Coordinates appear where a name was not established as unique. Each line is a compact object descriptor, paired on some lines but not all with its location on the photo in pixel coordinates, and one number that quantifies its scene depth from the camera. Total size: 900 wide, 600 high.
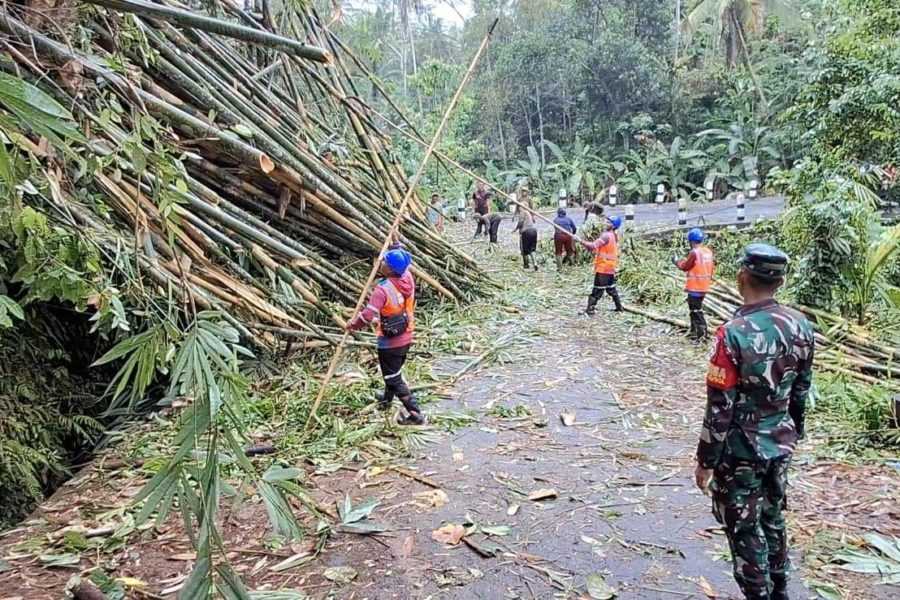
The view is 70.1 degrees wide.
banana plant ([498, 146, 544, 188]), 24.98
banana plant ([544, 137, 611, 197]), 23.78
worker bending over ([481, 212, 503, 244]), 14.48
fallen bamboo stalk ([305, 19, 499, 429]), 4.57
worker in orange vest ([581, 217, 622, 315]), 7.91
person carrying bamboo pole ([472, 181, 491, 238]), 15.54
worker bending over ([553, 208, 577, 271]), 11.17
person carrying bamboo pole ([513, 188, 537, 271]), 11.18
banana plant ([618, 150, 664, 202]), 23.30
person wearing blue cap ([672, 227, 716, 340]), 6.61
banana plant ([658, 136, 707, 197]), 22.92
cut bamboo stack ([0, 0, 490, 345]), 3.56
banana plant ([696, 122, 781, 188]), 22.05
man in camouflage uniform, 2.28
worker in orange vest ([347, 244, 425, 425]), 4.43
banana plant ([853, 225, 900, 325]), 6.18
